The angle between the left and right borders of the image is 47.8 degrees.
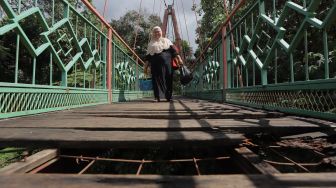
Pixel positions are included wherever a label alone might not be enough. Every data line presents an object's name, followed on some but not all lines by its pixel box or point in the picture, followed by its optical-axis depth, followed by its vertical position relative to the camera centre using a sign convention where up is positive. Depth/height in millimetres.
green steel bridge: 2445 +322
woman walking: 6250 +538
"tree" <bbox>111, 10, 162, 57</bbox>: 31031 +5244
